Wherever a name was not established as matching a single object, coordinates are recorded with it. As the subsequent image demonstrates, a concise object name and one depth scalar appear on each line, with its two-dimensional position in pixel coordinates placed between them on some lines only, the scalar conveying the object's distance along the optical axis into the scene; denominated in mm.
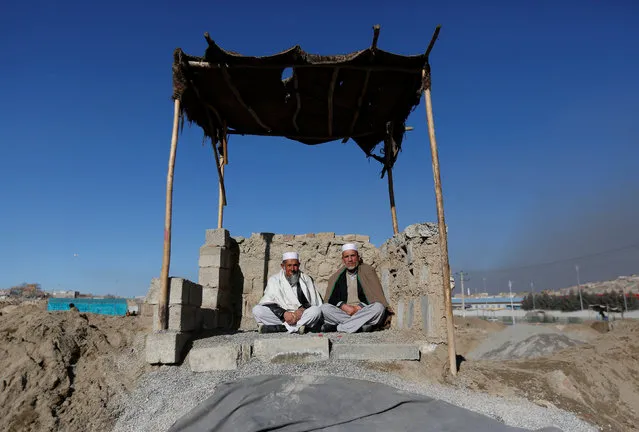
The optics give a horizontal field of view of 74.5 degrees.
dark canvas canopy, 5676
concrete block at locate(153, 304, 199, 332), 5237
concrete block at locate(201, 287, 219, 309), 6816
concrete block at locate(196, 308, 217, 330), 6105
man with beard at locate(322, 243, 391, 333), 6219
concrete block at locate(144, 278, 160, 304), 5402
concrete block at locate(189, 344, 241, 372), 4766
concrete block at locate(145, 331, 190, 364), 4883
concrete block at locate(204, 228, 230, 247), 7145
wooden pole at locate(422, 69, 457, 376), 4902
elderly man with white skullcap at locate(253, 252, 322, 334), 6062
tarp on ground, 3361
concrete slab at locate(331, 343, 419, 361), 4914
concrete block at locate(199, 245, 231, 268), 6965
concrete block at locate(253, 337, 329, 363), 4852
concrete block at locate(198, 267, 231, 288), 6910
